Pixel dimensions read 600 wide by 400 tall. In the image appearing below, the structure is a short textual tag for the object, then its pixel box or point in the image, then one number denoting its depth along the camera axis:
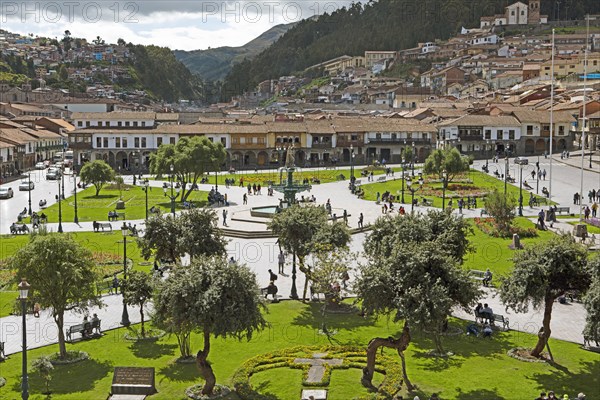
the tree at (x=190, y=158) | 54.75
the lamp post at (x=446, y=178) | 57.20
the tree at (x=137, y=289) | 22.62
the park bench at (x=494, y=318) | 23.47
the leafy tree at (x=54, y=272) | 20.91
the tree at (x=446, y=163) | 57.03
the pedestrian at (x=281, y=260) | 31.94
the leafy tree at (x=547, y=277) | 20.20
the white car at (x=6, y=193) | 57.80
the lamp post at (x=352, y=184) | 58.93
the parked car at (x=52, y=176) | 71.62
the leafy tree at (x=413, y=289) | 18.50
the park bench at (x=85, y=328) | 23.14
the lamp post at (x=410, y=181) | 59.50
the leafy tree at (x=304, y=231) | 26.69
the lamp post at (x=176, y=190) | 39.59
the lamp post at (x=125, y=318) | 24.33
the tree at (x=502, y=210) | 38.84
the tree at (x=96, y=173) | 58.94
